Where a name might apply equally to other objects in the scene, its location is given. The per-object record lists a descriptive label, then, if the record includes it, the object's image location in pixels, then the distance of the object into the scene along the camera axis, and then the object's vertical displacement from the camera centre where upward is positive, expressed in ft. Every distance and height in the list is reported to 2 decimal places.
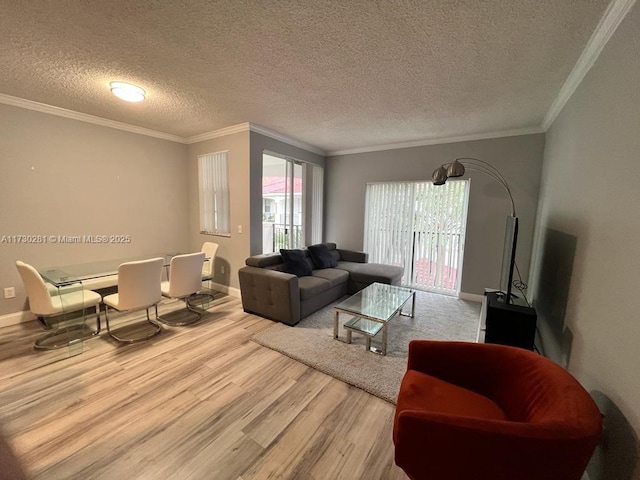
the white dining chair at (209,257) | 12.43 -2.42
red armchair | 2.94 -2.77
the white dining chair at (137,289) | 8.44 -2.74
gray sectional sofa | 10.35 -3.21
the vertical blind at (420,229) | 14.28 -0.81
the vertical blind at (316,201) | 17.75 +0.82
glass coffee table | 8.55 -3.35
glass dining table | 8.36 -2.81
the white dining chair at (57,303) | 8.05 -3.20
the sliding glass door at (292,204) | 16.41 +0.51
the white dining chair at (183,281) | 9.96 -2.86
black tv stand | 6.82 -2.85
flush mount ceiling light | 8.24 +3.78
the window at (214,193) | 13.99 +0.94
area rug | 7.29 -4.52
